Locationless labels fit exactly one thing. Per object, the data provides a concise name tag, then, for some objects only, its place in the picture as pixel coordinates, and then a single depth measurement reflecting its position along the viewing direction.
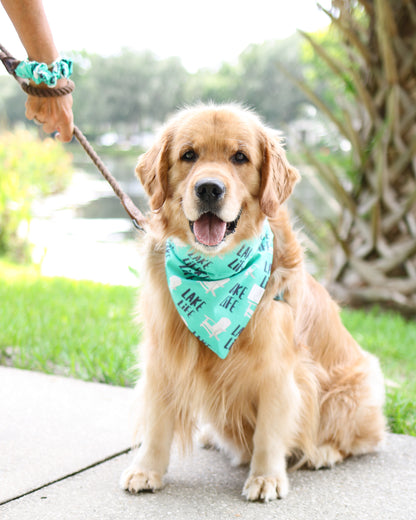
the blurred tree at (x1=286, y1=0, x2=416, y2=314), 6.56
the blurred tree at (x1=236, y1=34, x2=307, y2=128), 40.72
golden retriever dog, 2.63
